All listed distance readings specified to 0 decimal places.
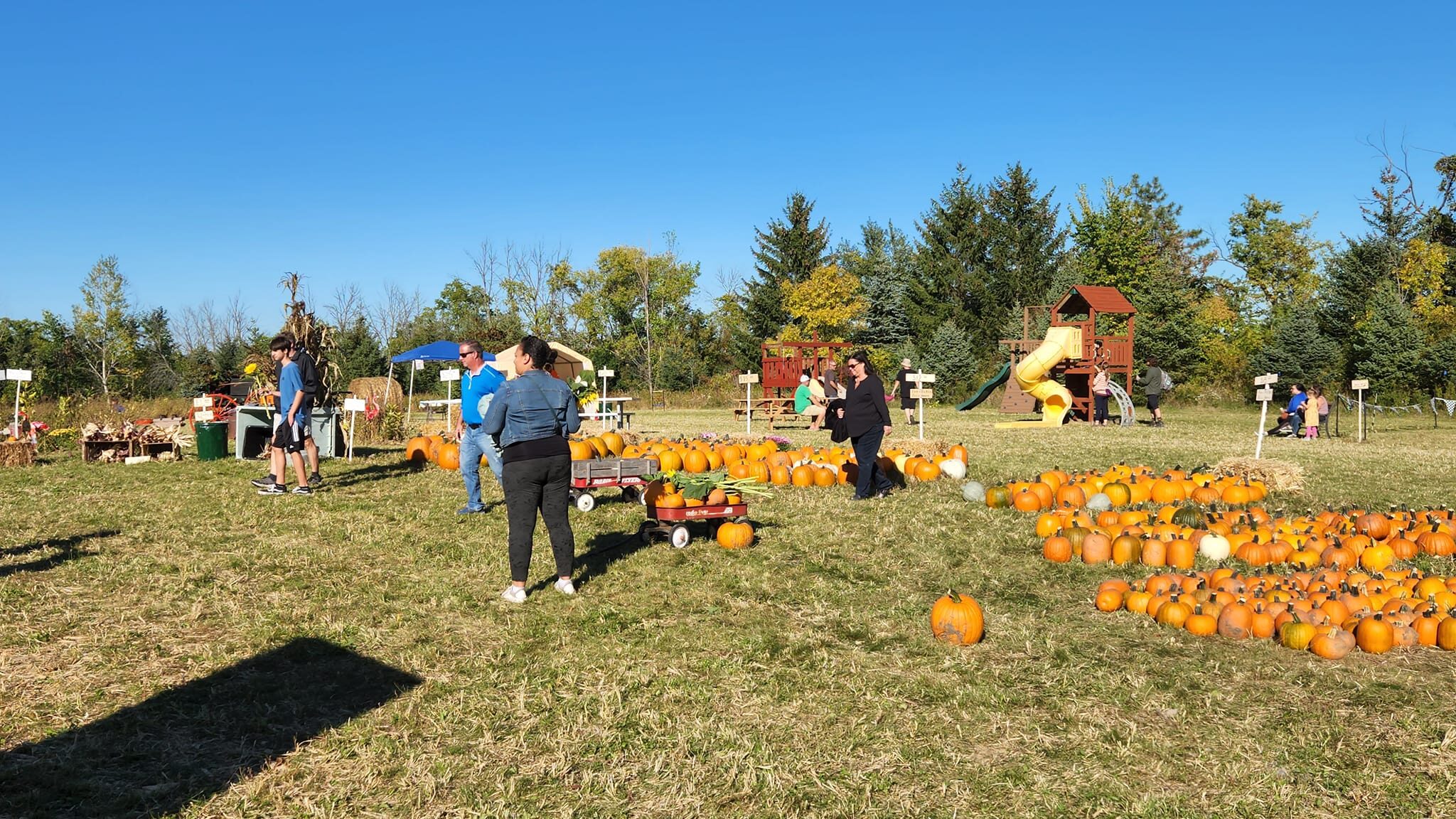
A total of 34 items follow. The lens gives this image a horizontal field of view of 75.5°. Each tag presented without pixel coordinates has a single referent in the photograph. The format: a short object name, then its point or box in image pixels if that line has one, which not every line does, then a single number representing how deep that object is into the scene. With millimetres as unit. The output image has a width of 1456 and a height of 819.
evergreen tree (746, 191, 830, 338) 52031
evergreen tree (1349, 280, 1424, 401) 31266
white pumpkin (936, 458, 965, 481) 12180
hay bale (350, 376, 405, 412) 30969
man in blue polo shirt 9500
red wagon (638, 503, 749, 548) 8117
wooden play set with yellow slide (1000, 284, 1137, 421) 26562
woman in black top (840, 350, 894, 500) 10125
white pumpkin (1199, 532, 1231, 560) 7562
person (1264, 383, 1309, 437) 19844
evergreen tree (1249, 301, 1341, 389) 33656
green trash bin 14398
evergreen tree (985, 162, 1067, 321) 49531
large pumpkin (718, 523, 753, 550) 8211
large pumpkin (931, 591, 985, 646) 5562
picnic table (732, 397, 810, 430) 25703
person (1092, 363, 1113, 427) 24312
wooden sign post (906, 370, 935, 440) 13980
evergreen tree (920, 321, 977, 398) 41281
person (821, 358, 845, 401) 21562
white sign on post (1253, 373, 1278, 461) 13203
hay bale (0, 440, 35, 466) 14016
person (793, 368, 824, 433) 23659
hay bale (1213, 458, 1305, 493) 10969
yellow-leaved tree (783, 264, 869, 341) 49938
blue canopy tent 27141
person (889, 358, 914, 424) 23128
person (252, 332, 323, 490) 10594
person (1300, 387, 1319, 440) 19625
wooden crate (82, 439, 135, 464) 14609
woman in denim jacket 6328
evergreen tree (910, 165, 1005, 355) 49688
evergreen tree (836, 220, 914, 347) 51688
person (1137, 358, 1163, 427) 23548
